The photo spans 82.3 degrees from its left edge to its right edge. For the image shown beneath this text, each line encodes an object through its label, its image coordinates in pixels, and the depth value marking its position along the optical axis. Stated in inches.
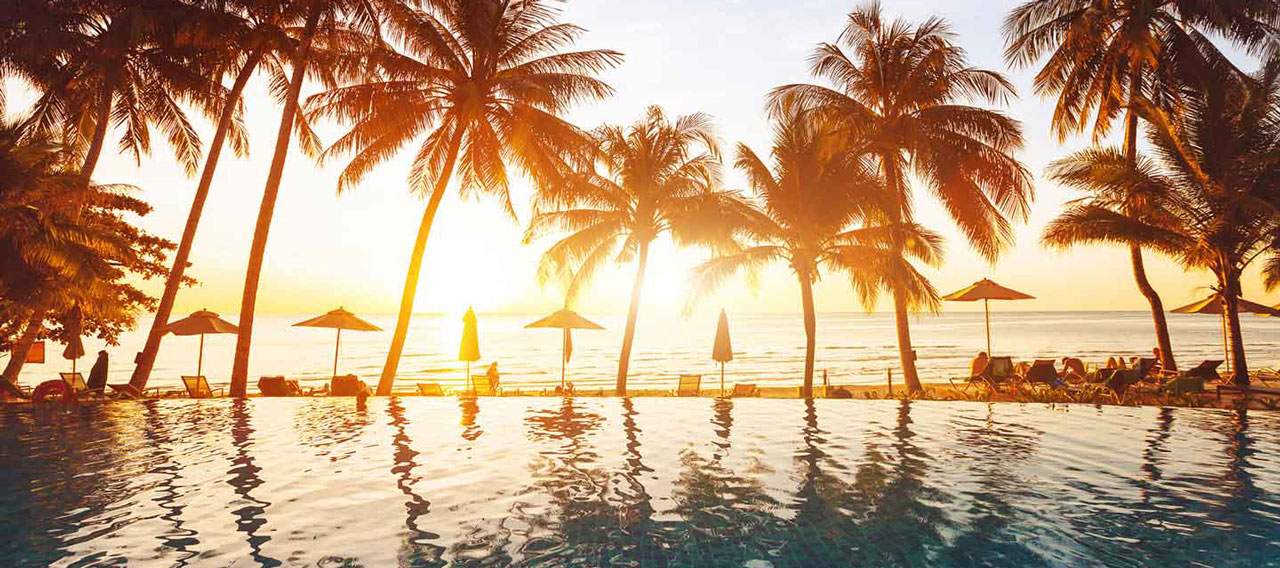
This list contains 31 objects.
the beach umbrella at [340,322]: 880.9
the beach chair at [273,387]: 756.5
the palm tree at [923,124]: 781.3
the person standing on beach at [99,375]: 698.2
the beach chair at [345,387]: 756.6
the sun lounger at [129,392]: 699.1
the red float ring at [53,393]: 617.9
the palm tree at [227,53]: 701.3
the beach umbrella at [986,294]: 885.8
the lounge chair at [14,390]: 638.5
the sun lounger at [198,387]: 763.0
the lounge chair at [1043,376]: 706.8
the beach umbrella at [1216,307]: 866.8
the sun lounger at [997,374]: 740.6
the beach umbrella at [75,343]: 784.9
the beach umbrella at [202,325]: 841.5
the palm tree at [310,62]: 718.5
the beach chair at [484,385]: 900.3
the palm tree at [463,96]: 757.9
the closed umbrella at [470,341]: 856.9
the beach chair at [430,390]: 800.0
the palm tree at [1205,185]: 704.4
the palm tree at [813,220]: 790.5
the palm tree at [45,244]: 585.6
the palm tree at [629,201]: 904.3
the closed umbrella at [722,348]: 845.2
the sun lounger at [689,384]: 856.3
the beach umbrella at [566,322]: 906.7
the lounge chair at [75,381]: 696.3
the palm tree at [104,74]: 695.1
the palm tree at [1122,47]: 782.5
